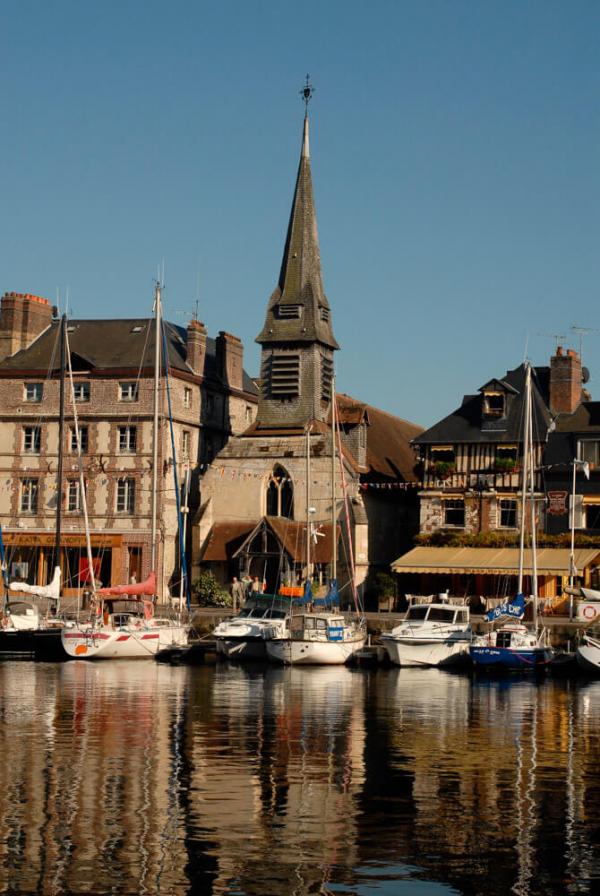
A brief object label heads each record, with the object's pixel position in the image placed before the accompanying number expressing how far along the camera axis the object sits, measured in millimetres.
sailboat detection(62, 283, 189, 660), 52062
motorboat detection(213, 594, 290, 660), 52562
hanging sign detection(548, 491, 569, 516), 60719
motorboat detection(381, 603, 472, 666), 50375
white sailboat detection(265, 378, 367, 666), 51094
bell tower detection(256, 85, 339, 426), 66562
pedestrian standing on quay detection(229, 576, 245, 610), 61625
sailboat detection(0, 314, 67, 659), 52500
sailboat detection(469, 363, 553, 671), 49094
